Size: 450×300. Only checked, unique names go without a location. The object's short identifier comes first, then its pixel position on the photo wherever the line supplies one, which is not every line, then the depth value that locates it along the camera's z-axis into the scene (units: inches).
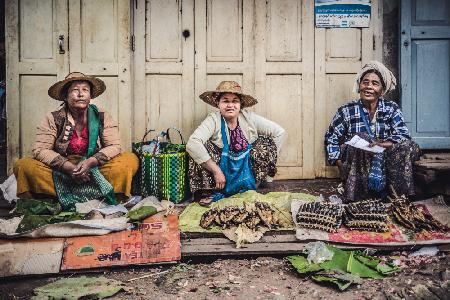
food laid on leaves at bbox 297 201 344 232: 159.8
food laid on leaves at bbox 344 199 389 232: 160.6
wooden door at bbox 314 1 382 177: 229.1
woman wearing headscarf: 189.5
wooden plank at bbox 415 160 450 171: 193.3
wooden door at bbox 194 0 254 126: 225.5
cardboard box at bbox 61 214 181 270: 144.1
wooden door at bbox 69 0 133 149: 214.2
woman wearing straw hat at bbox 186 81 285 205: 199.2
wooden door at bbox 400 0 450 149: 222.8
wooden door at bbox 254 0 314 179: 227.6
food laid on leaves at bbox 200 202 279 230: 164.1
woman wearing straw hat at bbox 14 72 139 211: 189.0
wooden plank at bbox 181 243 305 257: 151.3
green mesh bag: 198.8
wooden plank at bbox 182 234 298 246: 156.8
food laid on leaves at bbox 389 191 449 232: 162.2
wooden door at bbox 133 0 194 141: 224.1
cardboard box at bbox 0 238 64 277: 139.9
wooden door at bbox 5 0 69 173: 213.3
